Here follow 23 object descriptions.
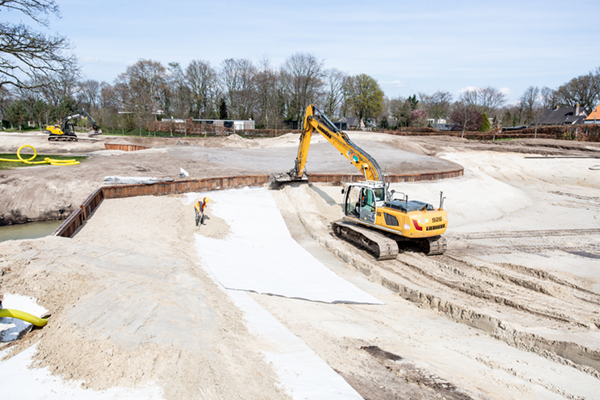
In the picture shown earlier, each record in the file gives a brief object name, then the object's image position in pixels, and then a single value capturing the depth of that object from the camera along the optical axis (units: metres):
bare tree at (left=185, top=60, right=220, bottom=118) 70.81
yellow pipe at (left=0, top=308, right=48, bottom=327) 5.19
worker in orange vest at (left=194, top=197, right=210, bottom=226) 13.92
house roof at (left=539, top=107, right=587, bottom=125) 61.34
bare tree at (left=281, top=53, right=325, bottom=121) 69.12
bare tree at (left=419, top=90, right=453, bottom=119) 96.06
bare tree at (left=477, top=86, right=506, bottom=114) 91.81
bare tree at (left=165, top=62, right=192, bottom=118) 71.12
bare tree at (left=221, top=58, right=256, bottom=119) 73.38
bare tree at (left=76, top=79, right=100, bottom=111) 91.82
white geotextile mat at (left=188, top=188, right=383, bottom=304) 9.53
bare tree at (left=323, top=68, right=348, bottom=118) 76.61
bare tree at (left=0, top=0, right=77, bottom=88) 19.18
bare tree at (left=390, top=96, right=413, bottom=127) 73.62
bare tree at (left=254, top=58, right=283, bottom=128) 71.09
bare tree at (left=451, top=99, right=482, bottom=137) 58.12
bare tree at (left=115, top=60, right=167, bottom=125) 58.17
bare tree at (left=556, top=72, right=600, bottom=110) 68.64
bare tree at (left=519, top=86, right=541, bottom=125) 77.12
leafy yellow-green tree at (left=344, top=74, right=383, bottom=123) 76.38
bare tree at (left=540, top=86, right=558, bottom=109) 81.10
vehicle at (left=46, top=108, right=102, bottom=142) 35.47
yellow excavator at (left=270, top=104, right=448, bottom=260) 12.16
